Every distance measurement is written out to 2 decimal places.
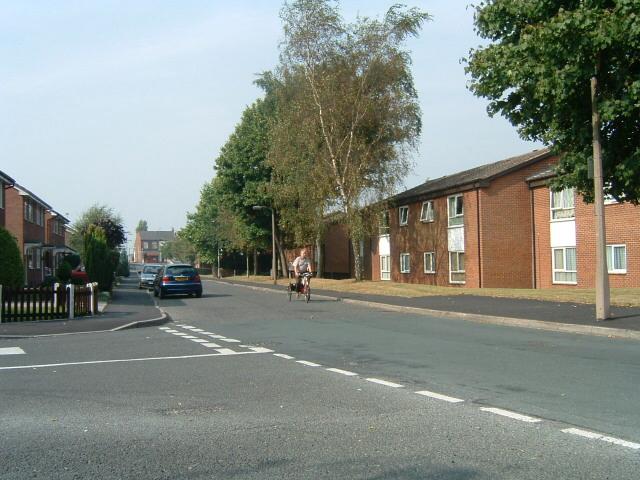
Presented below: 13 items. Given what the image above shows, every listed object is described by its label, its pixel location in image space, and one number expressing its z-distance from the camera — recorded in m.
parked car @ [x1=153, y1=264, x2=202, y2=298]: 31.75
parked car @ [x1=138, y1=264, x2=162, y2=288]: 46.66
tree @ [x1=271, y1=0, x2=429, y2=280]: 37.75
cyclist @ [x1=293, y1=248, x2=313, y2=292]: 26.92
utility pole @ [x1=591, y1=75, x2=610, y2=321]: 16.02
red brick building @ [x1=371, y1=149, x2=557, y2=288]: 35.47
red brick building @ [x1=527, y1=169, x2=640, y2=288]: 29.52
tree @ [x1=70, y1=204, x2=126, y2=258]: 59.59
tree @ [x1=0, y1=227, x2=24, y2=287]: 23.56
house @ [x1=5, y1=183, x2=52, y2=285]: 41.91
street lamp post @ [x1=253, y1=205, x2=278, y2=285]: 48.41
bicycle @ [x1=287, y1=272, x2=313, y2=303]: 27.11
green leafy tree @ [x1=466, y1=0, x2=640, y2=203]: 14.35
